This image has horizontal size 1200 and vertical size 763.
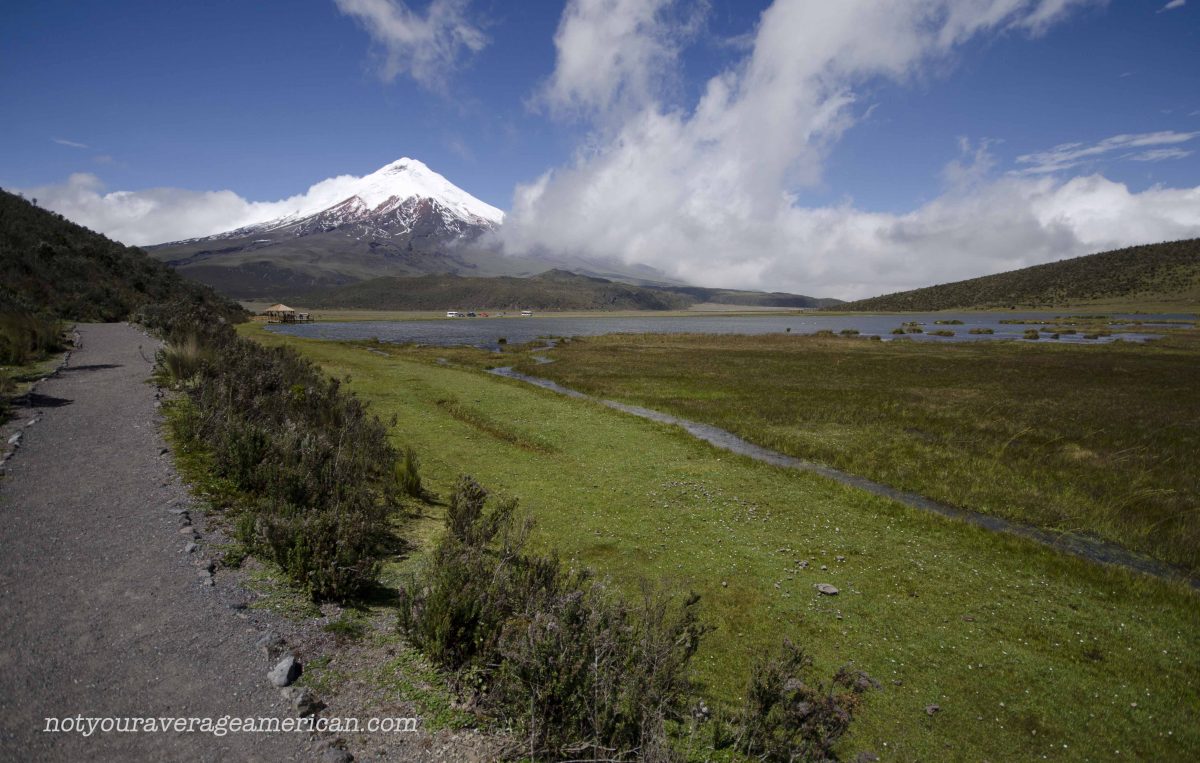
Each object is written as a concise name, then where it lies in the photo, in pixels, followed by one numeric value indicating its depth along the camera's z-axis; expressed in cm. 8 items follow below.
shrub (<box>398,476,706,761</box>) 490
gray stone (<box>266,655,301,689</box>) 522
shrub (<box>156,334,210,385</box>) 1806
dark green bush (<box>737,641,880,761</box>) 557
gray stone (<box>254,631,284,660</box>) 563
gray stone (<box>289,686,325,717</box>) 493
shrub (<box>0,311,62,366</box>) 1894
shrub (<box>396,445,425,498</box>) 1378
